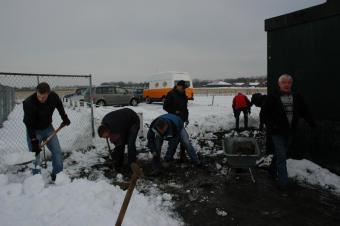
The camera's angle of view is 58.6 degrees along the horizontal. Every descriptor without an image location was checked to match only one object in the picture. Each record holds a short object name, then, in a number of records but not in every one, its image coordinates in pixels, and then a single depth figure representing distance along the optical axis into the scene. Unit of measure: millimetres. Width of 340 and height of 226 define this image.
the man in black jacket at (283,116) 4812
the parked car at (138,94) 22081
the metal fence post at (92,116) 8238
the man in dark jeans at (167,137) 5348
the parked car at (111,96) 19611
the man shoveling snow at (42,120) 4719
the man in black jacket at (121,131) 5125
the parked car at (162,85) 22656
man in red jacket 10852
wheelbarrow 5152
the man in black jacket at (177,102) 6750
